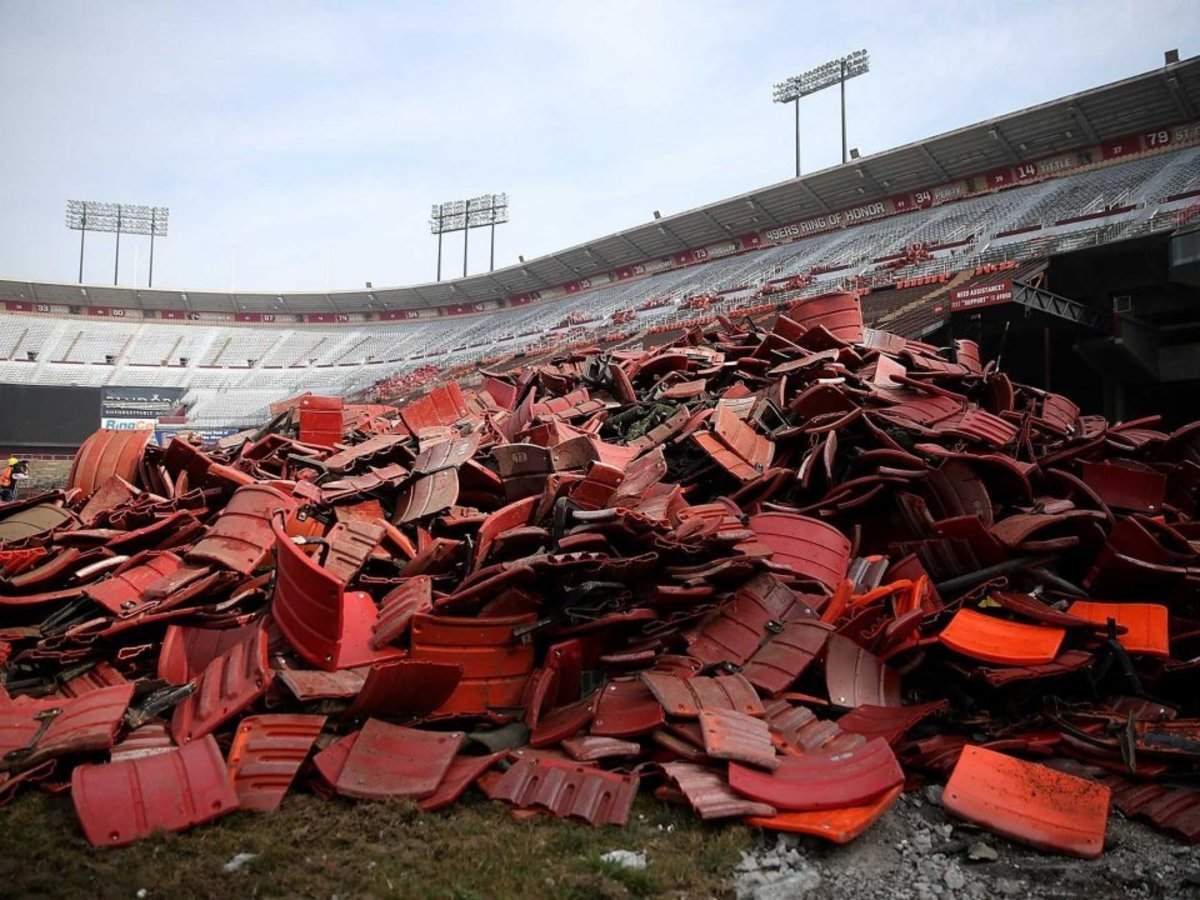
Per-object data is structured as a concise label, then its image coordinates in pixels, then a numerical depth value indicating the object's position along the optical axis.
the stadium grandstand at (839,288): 19.33
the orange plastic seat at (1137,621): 5.09
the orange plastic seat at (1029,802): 3.91
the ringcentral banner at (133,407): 36.42
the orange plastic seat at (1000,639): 4.96
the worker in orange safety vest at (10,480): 21.67
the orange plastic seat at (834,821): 3.83
